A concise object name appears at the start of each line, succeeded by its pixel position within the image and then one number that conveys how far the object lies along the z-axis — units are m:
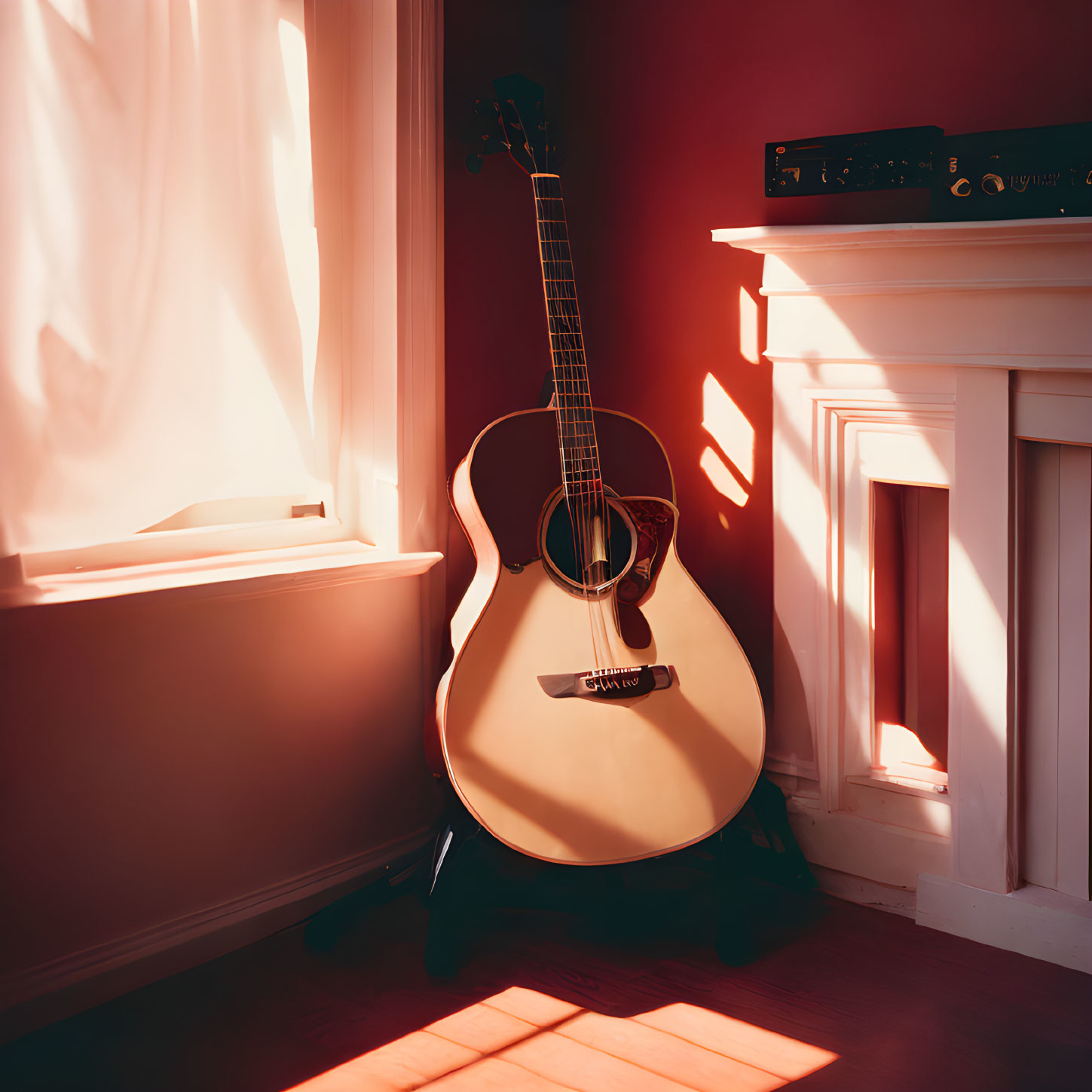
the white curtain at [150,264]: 1.54
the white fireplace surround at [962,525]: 1.67
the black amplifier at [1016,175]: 1.55
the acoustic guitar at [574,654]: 1.64
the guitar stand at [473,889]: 1.69
